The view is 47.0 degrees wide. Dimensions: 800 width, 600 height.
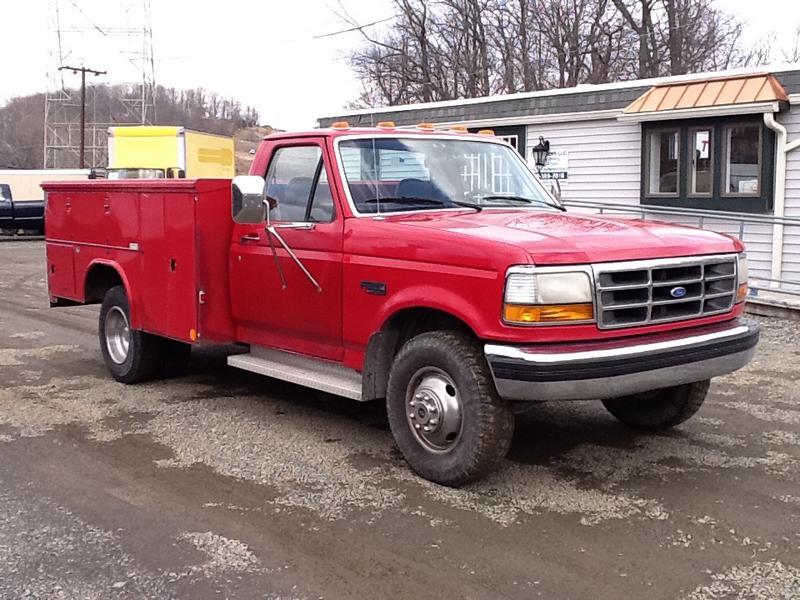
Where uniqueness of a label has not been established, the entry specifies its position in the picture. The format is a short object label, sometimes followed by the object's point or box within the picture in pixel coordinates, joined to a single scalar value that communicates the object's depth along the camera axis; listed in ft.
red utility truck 14.97
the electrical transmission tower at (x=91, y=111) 140.56
